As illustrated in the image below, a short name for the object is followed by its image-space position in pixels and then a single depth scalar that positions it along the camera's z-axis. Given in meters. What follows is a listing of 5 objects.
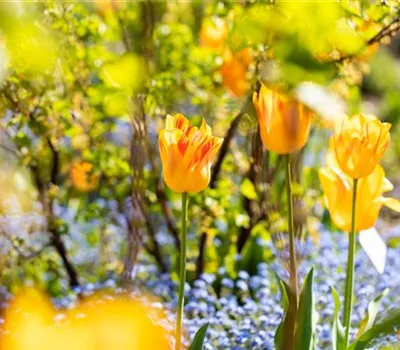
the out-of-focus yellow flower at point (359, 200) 1.69
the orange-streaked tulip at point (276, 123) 1.56
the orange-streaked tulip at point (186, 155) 1.55
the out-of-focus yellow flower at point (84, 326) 1.60
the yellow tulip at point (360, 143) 1.61
